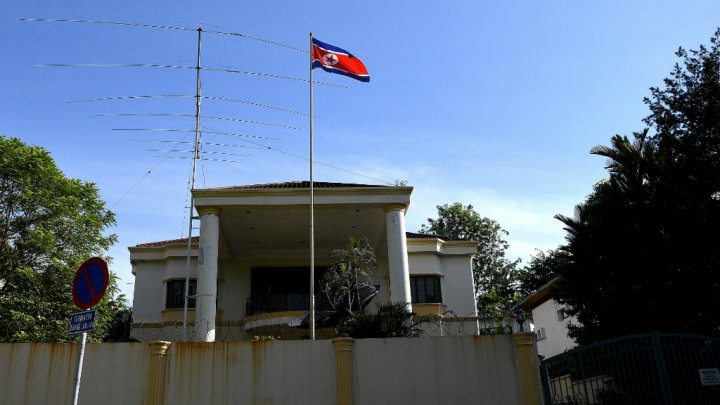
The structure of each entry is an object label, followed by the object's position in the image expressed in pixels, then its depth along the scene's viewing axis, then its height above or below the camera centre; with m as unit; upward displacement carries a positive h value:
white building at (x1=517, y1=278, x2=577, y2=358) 27.83 +3.11
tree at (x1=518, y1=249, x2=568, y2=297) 44.28 +8.23
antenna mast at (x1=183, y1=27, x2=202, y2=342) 18.98 +8.81
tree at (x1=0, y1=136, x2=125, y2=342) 18.97 +5.51
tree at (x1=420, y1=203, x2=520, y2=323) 43.66 +10.22
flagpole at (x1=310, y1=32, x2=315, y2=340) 14.77 +4.02
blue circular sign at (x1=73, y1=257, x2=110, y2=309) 7.46 +1.54
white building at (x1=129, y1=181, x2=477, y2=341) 19.41 +5.46
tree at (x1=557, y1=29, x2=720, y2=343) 12.50 +3.39
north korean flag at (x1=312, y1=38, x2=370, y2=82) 17.81 +10.09
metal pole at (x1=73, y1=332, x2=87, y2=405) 7.00 +0.36
